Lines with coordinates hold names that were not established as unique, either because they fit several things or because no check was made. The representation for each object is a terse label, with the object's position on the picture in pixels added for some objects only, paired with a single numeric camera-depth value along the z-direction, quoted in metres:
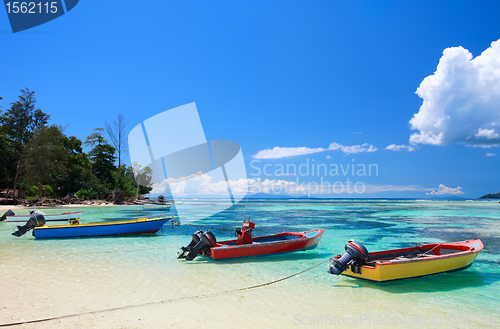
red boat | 9.71
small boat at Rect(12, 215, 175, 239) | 14.49
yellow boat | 7.09
